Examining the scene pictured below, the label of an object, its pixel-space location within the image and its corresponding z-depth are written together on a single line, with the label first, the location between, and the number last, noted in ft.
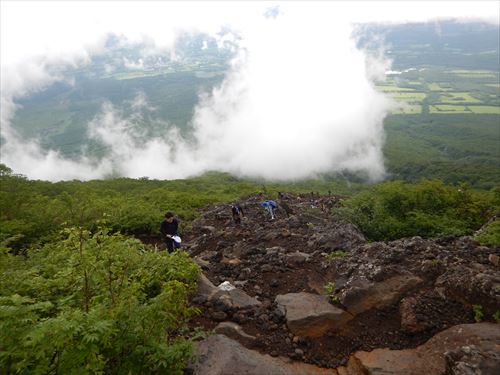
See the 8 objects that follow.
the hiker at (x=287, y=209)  66.86
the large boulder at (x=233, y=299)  24.96
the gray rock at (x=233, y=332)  21.99
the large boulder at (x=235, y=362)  18.43
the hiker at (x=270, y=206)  63.46
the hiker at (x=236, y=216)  59.52
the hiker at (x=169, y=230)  37.14
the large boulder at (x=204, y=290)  25.67
